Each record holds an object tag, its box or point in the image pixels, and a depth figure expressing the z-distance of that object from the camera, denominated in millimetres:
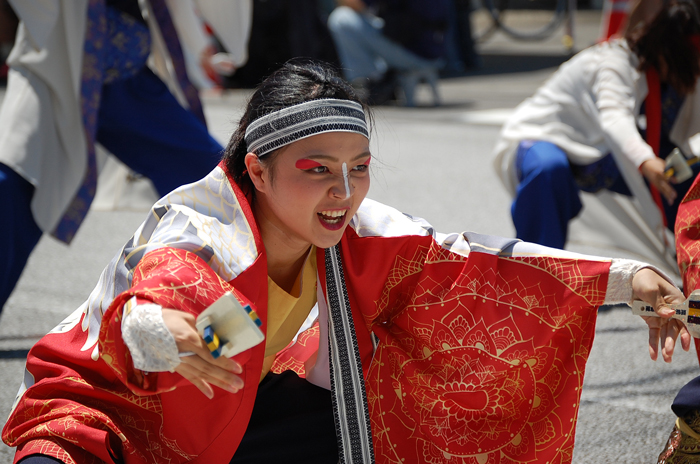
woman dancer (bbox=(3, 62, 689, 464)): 3074
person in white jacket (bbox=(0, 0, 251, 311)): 5297
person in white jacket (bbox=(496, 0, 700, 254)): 5836
